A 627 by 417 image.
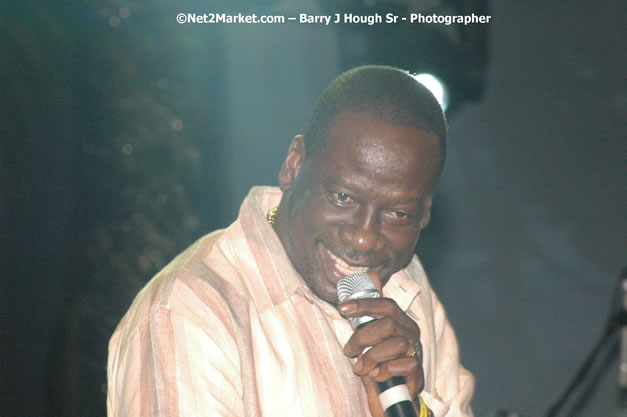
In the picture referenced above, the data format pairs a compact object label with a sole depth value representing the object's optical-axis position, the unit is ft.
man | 11.39
